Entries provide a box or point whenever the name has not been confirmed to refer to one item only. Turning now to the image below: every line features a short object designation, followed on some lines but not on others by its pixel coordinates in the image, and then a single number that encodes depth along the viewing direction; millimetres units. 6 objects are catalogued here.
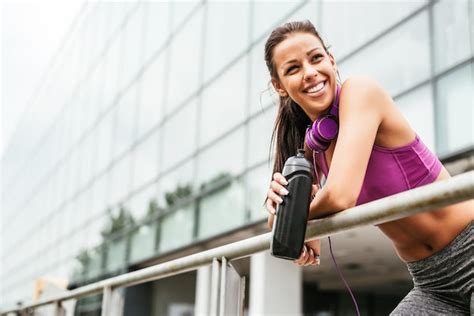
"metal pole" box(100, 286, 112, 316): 2898
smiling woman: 1712
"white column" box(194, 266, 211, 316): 14320
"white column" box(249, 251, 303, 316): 12281
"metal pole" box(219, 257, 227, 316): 2130
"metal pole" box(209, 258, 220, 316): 2158
